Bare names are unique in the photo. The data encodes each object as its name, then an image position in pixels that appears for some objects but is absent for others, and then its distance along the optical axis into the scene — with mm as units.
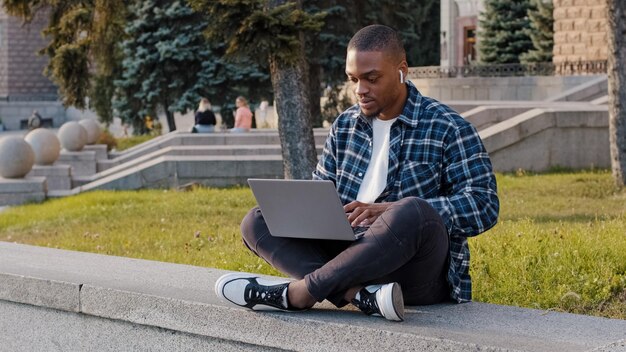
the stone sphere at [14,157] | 18625
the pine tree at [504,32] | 32938
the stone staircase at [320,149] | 16516
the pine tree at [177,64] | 31906
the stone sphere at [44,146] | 21922
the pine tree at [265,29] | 10672
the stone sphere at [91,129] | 27375
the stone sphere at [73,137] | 25375
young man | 4582
